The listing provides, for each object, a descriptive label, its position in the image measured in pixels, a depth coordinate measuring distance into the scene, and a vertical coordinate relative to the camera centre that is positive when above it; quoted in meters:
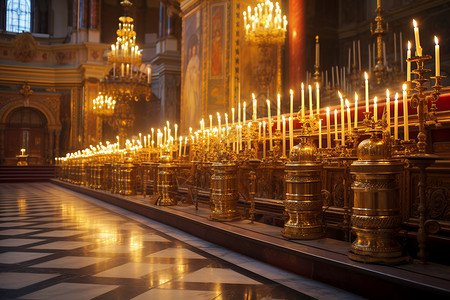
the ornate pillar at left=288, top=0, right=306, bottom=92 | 8.82 +2.79
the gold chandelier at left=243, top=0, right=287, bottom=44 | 8.45 +3.03
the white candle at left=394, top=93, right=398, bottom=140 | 2.63 +0.30
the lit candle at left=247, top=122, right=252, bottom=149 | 3.94 +0.31
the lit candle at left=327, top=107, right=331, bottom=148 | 3.19 +0.29
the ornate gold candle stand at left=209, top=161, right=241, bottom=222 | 3.78 -0.24
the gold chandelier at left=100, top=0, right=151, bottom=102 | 14.07 +3.51
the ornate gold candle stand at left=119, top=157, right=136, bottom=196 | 6.77 -0.16
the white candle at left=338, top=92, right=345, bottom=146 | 2.94 +0.33
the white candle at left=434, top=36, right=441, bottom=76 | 2.45 +0.66
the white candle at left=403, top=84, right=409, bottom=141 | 2.48 +0.35
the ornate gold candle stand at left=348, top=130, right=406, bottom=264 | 2.14 -0.23
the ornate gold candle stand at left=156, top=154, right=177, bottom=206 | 5.22 -0.19
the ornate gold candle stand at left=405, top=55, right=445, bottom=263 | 2.08 +0.17
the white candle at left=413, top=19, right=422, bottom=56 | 2.31 +0.73
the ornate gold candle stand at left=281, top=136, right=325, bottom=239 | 2.79 -0.21
